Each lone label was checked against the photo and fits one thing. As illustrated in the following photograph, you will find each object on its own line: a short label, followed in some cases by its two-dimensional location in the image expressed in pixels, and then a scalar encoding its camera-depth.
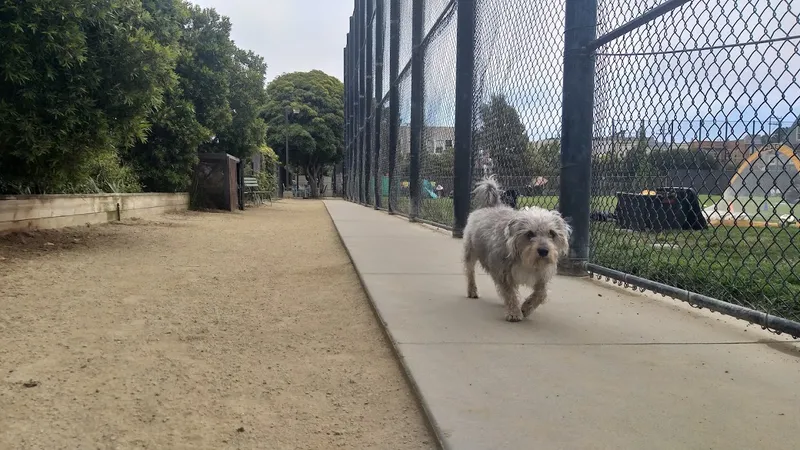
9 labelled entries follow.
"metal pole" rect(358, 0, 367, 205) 20.62
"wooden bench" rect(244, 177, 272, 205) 20.17
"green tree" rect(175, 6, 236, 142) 14.36
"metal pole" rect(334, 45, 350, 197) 30.98
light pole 38.13
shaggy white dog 3.27
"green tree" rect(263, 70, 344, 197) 41.97
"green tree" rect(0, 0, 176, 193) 5.20
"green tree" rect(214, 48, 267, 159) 16.97
